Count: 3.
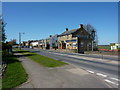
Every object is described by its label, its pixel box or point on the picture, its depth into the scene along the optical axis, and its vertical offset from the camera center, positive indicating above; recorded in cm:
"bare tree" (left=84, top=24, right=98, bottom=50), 4088 +705
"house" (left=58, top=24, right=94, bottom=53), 2994 +157
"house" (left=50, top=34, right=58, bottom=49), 5060 +257
